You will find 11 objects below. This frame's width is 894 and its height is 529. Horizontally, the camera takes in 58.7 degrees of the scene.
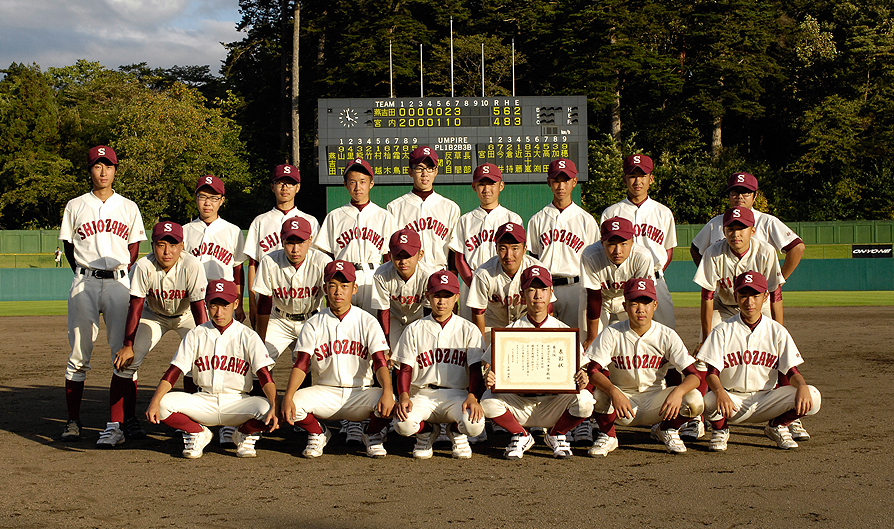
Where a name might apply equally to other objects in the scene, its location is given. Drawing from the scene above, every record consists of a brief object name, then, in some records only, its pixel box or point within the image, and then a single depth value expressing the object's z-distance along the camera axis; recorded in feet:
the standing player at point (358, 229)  21.04
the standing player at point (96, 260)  19.33
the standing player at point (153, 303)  18.71
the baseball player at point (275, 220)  21.42
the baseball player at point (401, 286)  18.80
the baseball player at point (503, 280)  18.42
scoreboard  63.41
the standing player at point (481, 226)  20.86
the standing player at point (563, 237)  20.34
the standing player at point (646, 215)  20.59
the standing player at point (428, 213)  21.72
